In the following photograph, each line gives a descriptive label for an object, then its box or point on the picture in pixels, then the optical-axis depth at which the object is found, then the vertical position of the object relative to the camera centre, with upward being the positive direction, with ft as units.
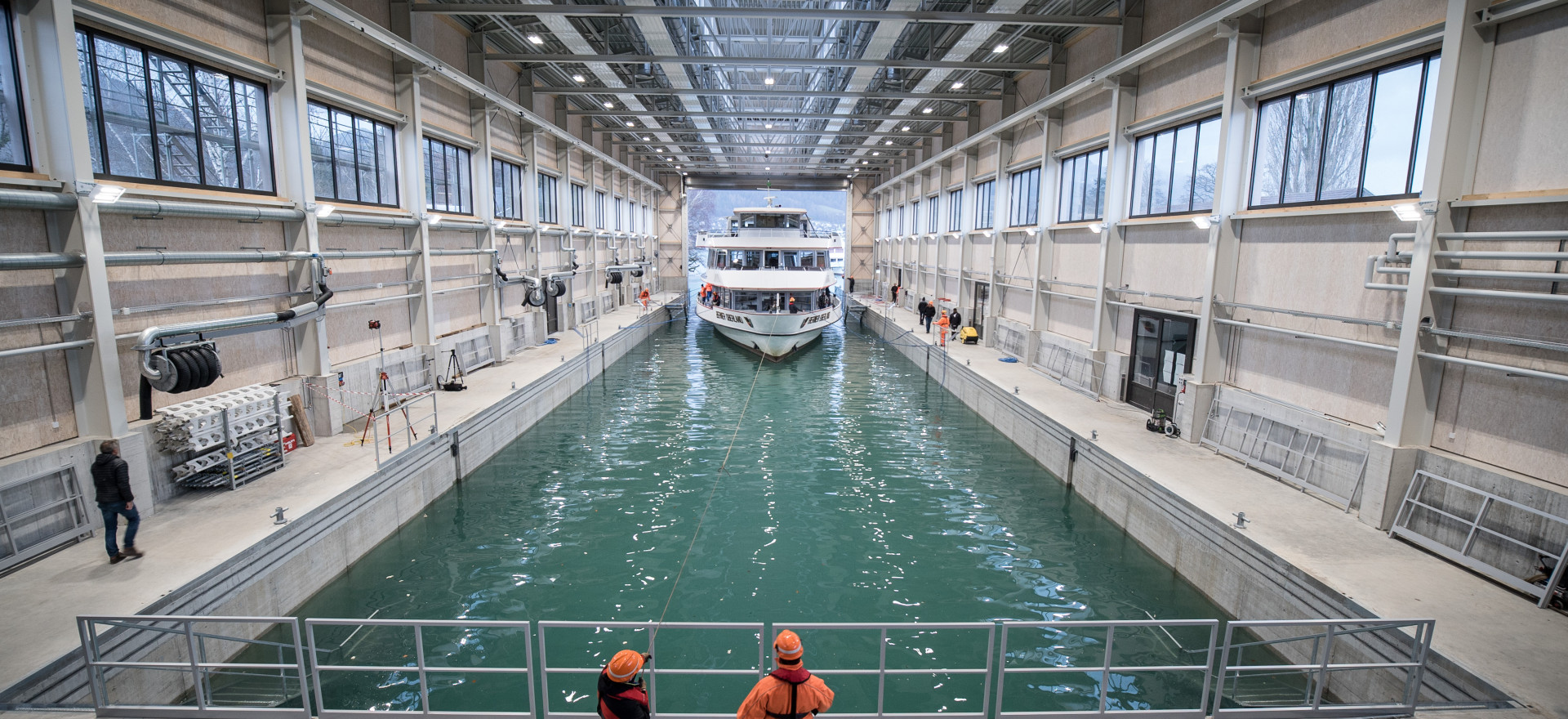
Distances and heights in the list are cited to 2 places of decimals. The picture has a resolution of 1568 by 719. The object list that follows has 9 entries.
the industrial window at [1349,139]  24.26 +5.11
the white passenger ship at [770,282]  71.61 -2.51
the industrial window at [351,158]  35.81 +5.44
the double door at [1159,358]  37.63 -5.39
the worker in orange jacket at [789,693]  11.26 -7.18
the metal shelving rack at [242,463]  26.03 -8.43
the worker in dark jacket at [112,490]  19.98 -7.02
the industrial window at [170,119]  23.81 +5.13
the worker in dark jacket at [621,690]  11.41 -7.33
